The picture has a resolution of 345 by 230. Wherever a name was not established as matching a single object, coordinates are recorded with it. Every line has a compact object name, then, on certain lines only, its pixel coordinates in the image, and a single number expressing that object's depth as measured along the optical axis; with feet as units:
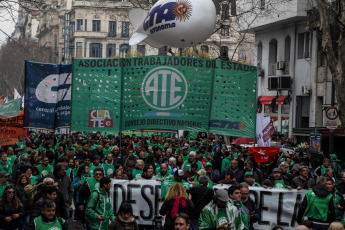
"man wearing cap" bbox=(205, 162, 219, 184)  48.49
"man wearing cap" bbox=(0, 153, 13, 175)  51.89
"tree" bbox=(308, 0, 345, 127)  68.39
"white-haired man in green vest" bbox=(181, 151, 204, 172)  52.42
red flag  54.75
